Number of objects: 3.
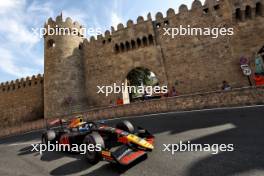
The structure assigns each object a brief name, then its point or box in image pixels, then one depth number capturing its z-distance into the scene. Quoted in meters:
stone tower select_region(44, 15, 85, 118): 18.59
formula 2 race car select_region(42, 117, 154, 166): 3.92
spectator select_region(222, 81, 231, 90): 13.20
